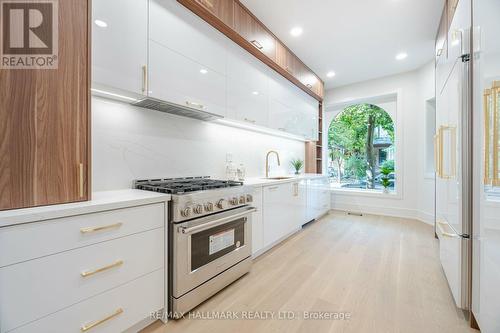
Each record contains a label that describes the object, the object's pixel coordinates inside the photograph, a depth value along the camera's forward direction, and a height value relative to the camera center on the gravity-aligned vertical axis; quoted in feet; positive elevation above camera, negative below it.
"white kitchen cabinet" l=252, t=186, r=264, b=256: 7.26 -1.98
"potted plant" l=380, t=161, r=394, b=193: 14.32 -0.43
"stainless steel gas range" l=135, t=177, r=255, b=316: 4.65 -1.73
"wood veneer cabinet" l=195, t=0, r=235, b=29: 6.18 +4.84
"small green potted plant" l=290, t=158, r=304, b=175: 13.05 +0.11
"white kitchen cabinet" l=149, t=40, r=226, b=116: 5.22 +2.37
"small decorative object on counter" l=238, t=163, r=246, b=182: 8.74 -0.26
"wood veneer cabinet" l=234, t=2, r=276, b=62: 7.32 +5.12
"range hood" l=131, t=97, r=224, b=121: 5.58 +1.71
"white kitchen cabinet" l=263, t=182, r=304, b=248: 7.95 -1.84
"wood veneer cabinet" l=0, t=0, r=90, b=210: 3.12 +0.67
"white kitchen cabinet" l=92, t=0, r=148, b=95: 4.25 +2.61
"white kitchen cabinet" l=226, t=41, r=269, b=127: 7.45 +3.07
